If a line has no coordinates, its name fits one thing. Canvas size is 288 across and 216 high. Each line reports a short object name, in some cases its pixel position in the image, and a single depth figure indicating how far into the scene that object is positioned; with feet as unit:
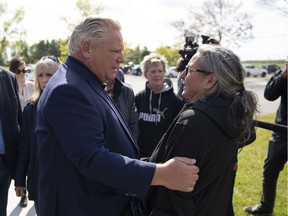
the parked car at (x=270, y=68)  153.71
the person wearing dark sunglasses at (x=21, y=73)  18.97
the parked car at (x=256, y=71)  136.36
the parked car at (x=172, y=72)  118.62
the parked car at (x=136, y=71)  135.85
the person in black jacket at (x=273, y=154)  12.76
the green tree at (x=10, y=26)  107.96
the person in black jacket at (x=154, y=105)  13.53
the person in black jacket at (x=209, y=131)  5.46
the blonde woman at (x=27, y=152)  9.14
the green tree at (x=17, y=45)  116.78
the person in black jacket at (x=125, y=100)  12.49
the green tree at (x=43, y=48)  226.79
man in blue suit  4.82
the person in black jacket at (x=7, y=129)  9.83
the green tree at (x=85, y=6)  85.30
